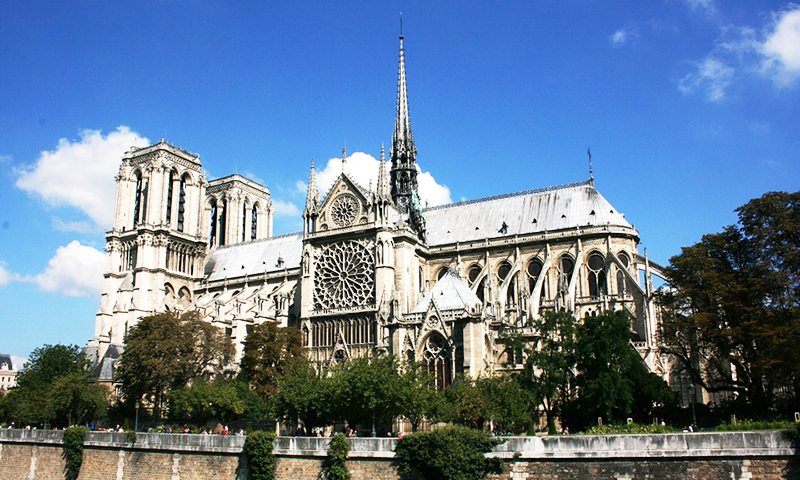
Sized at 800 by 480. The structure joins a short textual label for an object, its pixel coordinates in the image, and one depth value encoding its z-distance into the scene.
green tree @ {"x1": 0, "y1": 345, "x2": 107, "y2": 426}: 55.03
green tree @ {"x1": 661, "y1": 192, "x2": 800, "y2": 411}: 35.75
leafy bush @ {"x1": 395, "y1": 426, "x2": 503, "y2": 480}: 28.05
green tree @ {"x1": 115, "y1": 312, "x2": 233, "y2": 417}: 52.47
